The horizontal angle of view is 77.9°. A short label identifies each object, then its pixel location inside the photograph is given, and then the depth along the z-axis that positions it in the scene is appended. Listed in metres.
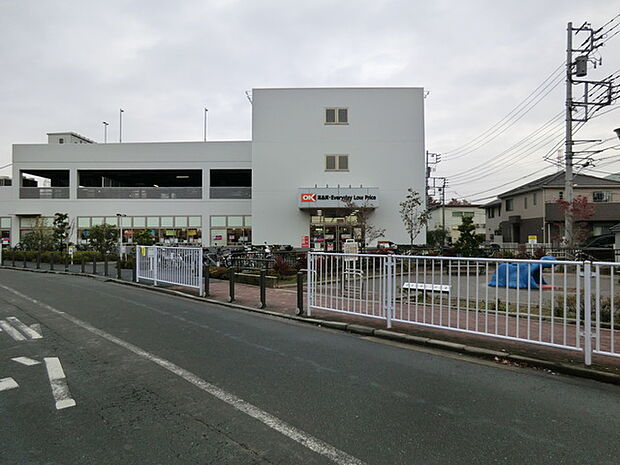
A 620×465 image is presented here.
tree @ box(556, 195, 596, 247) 23.17
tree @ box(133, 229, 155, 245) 24.56
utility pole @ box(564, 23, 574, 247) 22.42
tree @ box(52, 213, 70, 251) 27.62
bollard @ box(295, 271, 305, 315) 8.55
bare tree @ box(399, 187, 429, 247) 23.79
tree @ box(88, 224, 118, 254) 26.84
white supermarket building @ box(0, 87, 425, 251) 26.75
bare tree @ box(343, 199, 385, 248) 24.27
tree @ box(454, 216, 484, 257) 15.55
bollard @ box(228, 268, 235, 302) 10.36
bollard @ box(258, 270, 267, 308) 9.41
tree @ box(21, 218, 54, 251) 28.22
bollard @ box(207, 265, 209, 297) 11.55
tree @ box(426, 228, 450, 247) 47.75
